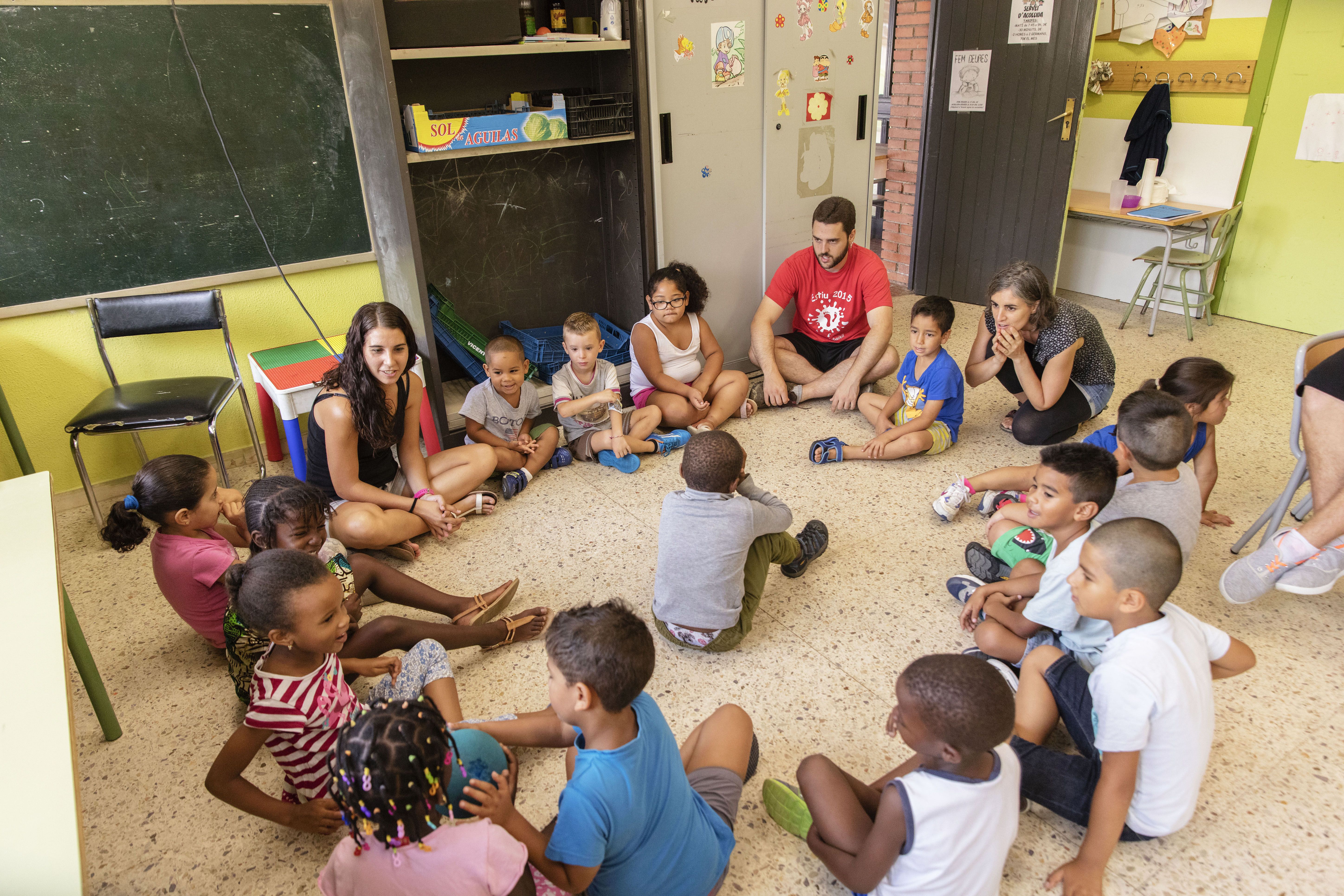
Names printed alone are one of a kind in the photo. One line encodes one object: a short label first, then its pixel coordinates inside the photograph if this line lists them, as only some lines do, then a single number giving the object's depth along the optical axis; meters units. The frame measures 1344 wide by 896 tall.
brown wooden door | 4.32
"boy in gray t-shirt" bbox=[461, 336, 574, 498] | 3.05
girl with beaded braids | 1.09
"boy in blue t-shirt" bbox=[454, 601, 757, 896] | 1.21
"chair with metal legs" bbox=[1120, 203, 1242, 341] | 4.16
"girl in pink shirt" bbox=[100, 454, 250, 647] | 1.94
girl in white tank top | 3.39
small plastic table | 2.86
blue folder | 4.18
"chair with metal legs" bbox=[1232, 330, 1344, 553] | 2.37
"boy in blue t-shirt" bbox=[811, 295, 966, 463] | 3.15
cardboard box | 2.95
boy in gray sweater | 2.02
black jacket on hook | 4.33
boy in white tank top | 1.22
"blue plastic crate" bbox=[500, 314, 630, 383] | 3.73
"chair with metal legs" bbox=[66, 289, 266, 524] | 2.78
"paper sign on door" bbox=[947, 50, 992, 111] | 4.60
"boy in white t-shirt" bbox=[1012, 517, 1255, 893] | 1.42
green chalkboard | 2.77
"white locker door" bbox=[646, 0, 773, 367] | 3.40
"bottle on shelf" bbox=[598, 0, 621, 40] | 3.22
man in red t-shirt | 3.61
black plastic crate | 3.28
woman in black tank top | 2.49
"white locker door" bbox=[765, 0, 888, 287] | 3.71
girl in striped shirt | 1.54
